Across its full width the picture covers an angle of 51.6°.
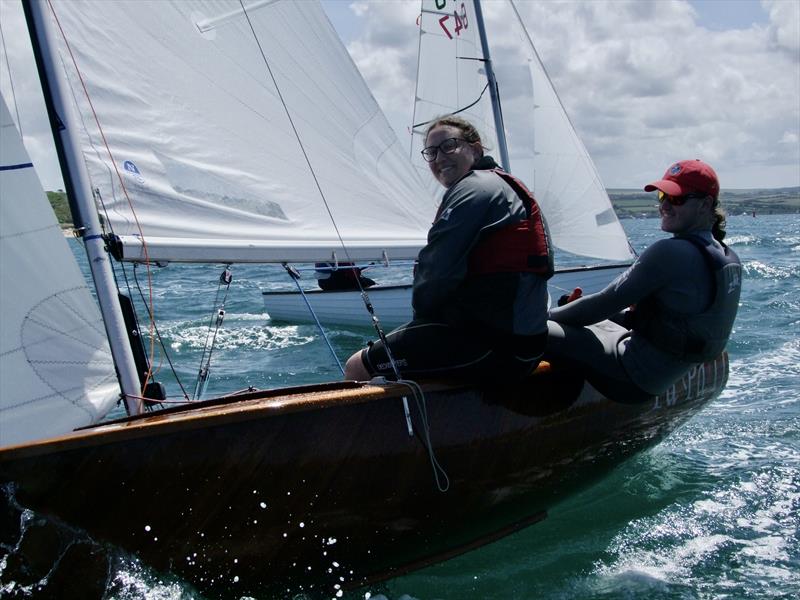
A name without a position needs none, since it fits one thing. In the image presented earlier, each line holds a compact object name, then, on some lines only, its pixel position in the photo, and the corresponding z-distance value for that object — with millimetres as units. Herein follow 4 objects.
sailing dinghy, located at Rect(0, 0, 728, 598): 2270
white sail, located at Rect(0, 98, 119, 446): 2707
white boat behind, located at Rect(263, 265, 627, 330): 9688
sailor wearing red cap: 2826
